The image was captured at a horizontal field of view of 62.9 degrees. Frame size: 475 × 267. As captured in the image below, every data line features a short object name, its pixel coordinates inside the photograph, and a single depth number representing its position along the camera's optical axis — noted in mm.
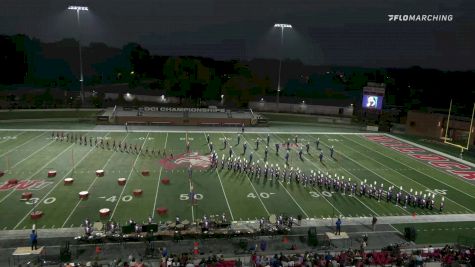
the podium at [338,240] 17081
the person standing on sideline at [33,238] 15297
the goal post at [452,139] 40000
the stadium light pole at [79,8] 48800
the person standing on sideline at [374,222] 18266
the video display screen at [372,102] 48344
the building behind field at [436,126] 42469
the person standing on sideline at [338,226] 17694
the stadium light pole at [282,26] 52756
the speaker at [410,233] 17500
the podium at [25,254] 14789
